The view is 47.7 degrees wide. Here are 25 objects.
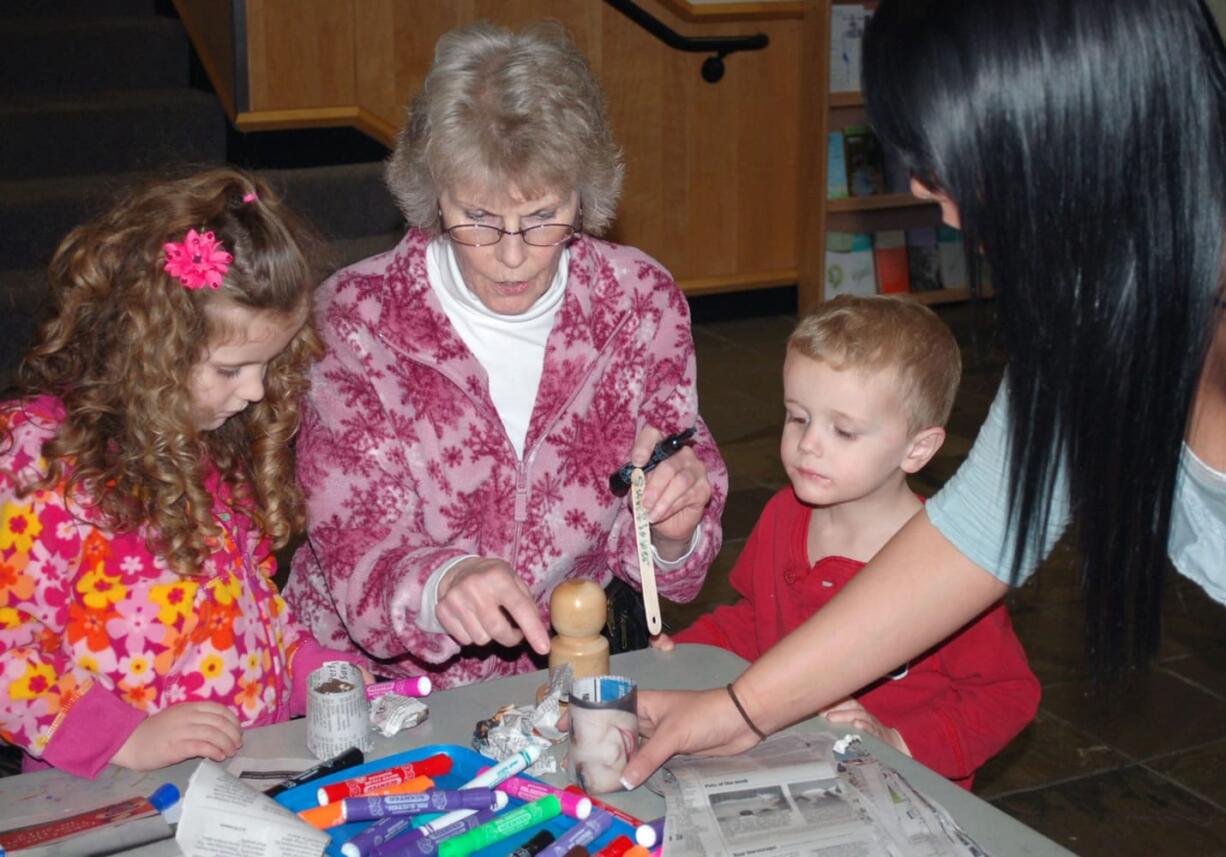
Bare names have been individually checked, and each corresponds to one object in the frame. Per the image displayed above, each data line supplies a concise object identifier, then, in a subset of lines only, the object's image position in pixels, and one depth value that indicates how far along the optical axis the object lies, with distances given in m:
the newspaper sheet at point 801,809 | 1.32
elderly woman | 1.85
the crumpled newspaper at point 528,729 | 1.49
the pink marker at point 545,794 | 1.39
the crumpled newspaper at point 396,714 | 1.55
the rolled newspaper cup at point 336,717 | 1.49
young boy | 1.78
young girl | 1.60
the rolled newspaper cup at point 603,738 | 1.42
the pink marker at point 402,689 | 1.62
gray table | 1.39
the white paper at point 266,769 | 1.46
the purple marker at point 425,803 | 1.38
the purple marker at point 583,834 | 1.32
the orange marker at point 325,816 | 1.36
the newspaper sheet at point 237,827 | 1.27
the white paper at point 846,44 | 6.02
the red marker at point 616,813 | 1.39
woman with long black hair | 1.15
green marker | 1.33
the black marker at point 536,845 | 1.32
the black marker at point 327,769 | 1.42
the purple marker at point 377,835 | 1.30
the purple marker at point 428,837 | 1.32
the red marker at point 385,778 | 1.41
